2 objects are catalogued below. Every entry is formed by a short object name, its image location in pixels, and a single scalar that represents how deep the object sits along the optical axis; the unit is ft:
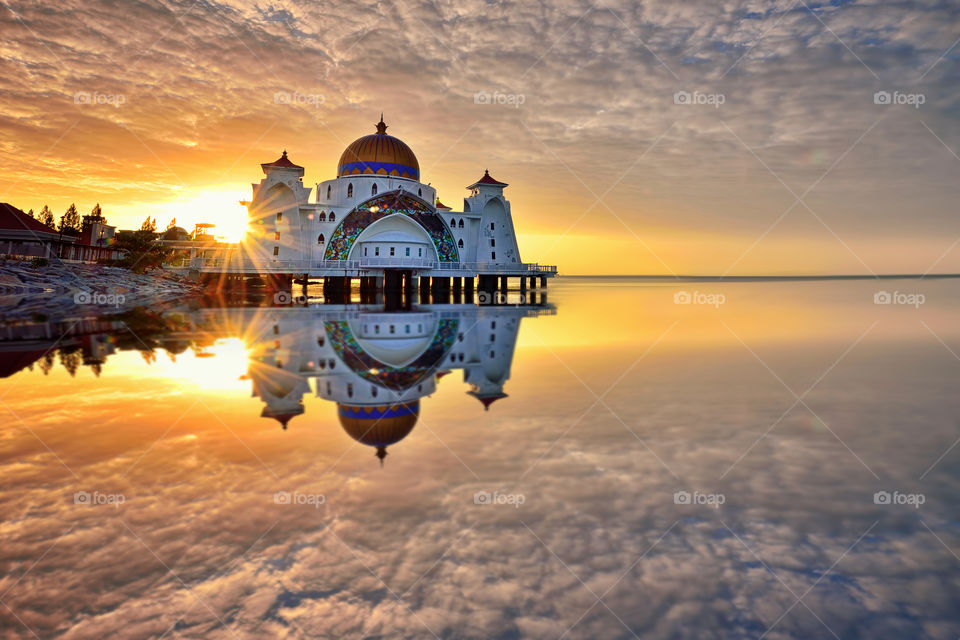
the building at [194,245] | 149.06
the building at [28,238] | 140.36
